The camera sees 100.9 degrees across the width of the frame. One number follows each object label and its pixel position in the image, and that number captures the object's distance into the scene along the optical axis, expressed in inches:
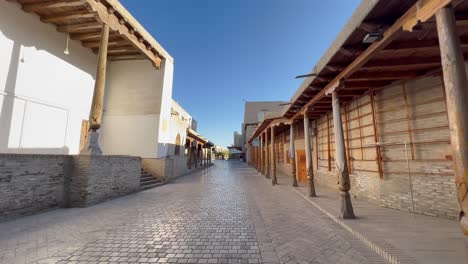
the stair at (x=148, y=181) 352.6
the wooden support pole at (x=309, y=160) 271.2
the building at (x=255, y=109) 1365.7
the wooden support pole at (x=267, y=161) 501.6
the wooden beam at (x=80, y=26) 334.6
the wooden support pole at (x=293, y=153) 368.2
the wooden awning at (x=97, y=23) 286.5
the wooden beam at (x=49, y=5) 281.7
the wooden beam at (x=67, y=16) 305.8
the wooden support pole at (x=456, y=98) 76.7
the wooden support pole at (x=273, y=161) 405.4
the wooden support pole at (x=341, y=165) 176.1
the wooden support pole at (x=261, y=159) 625.8
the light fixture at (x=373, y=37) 118.8
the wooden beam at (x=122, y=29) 278.8
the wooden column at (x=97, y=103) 248.2
